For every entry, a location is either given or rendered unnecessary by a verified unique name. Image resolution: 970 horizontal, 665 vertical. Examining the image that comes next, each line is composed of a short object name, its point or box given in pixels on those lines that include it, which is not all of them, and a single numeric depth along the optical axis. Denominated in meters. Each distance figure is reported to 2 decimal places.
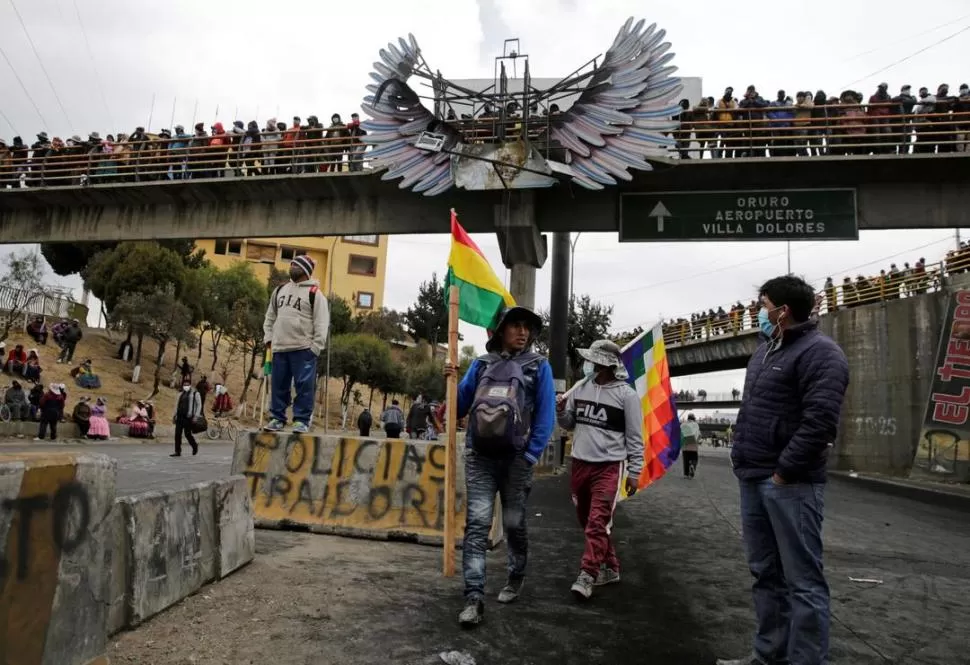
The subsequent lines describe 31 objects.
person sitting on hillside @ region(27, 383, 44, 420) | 19.12
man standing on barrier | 6.22
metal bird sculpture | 12.70
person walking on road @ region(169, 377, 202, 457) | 13.91
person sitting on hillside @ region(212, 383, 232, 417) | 28.97
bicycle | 26.08
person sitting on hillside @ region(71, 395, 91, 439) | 19.64
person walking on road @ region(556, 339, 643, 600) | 4.56
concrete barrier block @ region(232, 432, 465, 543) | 5.88
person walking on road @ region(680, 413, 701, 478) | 16.61
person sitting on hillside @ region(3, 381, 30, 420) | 18.47
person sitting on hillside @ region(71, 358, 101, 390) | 26.12
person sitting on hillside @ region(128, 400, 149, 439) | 22.23
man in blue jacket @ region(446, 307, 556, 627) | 3.96
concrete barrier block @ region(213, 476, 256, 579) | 4.18
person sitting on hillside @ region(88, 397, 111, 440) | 19.73
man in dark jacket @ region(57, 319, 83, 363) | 29.86
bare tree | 29.38
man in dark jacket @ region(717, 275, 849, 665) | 2.93
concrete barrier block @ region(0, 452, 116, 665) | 2.18
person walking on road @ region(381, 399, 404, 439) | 18.10
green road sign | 14.02
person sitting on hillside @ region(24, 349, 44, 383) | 23.67
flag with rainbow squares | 6.54
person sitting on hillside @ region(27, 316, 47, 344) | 31.23
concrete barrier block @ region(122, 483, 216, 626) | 3.25
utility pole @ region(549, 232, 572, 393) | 18.88
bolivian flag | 5.10
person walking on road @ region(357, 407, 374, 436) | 22.10
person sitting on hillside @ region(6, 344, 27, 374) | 23.84
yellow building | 63.44
